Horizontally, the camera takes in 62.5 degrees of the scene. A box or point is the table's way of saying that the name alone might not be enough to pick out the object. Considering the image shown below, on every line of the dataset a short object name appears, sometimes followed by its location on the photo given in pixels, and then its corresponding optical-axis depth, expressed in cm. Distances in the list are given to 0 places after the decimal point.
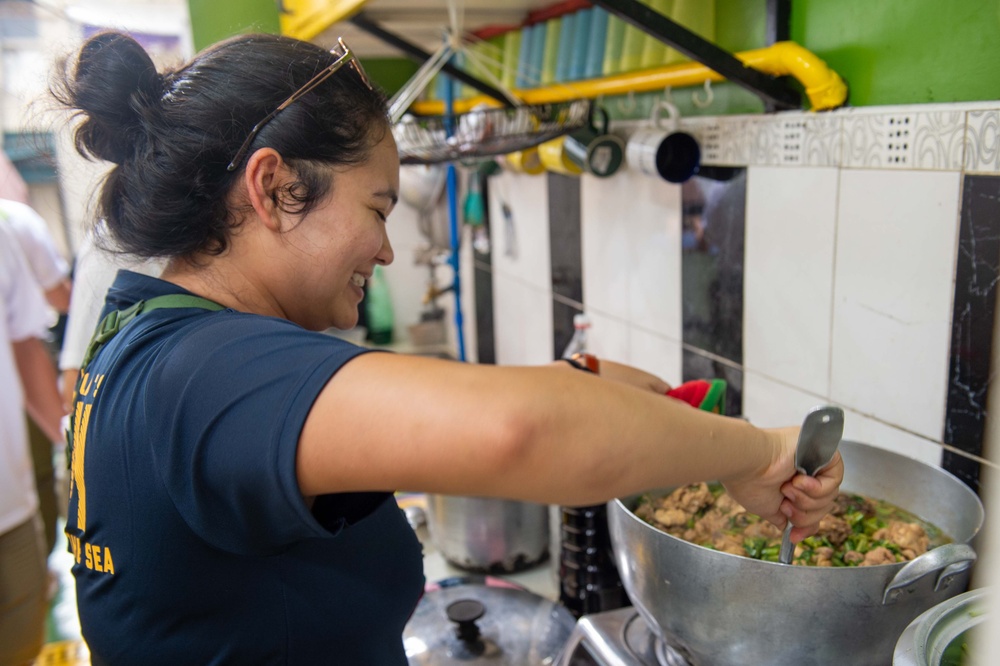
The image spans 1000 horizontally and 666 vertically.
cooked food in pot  97
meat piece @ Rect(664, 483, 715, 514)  110
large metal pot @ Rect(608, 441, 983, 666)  78
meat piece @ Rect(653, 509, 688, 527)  106
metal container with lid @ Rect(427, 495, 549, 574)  173
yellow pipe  121
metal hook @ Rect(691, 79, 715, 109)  148
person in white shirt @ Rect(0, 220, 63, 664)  182
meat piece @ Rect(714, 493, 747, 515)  109
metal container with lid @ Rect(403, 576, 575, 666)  123
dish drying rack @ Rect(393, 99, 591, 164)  154
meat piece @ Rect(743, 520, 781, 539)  103
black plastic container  144
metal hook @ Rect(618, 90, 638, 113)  178
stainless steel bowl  64
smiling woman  55
